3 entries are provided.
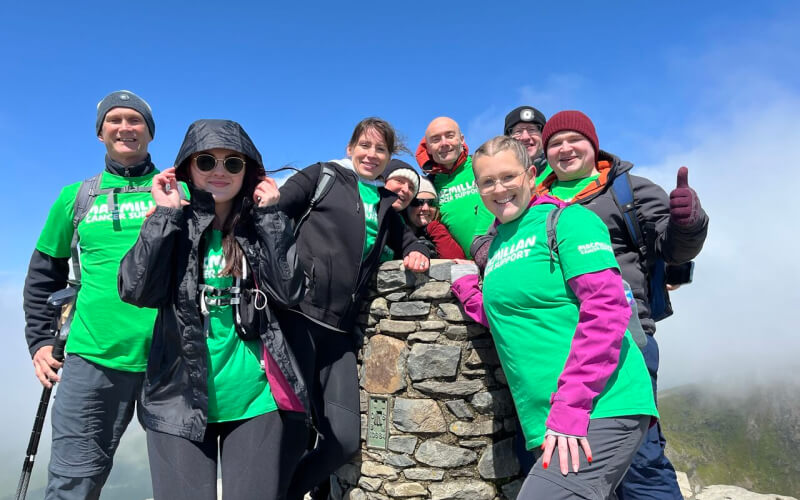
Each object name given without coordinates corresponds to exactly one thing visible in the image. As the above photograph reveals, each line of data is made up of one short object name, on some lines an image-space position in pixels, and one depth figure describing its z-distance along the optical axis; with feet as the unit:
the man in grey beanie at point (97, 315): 13.08
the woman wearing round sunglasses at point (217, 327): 9.36
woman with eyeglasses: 8.82
